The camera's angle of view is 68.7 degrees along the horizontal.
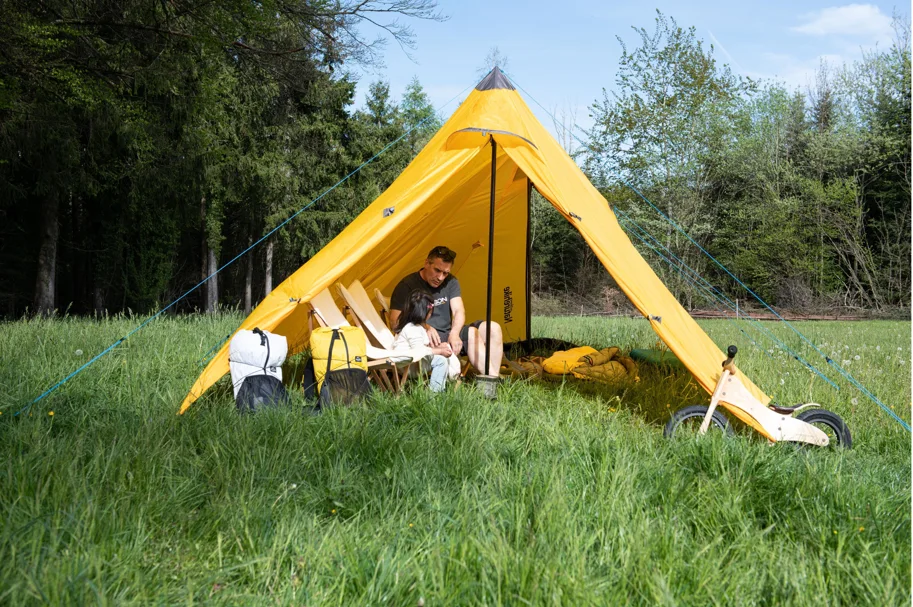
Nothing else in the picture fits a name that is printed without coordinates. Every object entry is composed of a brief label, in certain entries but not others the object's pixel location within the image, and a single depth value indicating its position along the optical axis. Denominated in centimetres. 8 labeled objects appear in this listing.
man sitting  465
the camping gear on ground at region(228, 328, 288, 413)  355
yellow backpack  366
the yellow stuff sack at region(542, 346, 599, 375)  532
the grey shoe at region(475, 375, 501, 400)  387
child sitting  430
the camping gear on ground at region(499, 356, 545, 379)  522
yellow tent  348
